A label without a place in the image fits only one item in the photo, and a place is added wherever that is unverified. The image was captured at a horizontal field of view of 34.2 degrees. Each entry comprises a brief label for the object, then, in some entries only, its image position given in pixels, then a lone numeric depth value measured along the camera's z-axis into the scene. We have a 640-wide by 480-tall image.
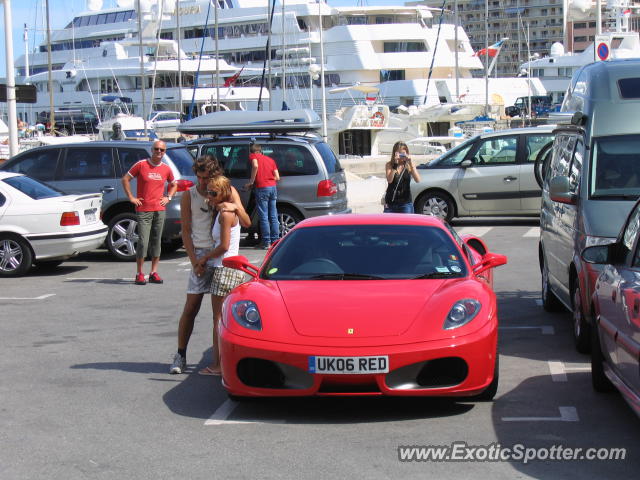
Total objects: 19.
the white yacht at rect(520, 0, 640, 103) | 76.13
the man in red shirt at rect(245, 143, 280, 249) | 16.78
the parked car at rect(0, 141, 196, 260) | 15.85
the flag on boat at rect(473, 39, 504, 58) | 65.21
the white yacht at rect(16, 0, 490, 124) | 65.44
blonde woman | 7.78
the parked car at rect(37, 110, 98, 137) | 68.75
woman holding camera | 13.95
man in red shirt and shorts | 13.63
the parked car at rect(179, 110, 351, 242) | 17.56
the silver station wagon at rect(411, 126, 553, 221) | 19.75
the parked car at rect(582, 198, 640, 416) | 5.50
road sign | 19.58
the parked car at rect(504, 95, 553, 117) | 65.31
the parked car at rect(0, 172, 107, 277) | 14.05
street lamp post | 19.39
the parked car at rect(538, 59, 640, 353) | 8.32
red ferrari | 6.29
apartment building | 162.75
